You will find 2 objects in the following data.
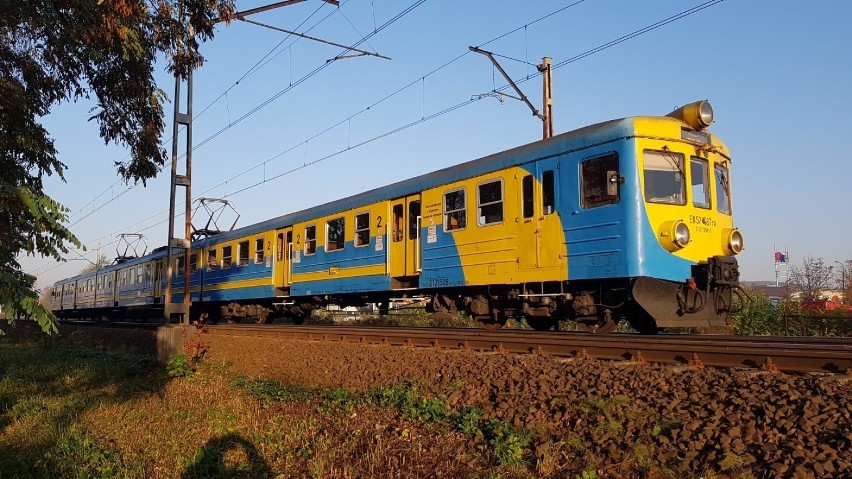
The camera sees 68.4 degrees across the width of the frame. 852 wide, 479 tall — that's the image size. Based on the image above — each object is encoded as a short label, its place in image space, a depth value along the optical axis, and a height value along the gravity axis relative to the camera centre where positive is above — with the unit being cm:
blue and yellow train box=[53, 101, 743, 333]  882 +112
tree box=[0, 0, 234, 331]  443 +320
